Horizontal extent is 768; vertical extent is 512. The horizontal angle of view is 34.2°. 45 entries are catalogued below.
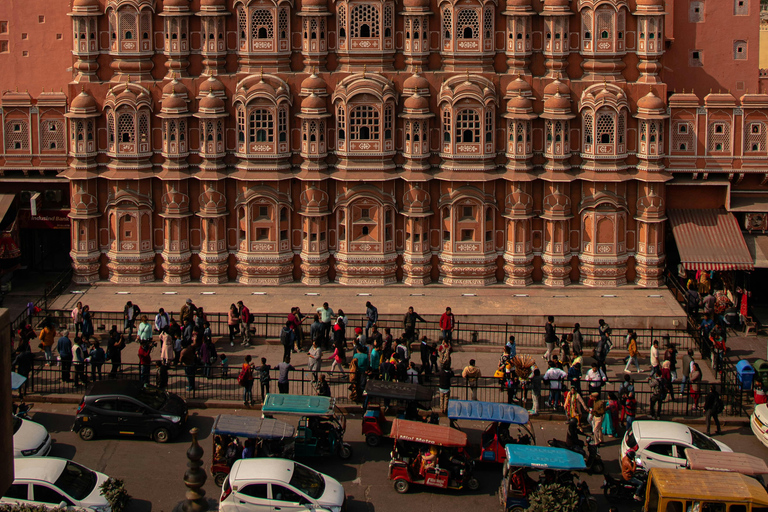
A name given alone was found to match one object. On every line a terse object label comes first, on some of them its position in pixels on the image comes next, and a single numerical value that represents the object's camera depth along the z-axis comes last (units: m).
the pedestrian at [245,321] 50.44
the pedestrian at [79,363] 45.41
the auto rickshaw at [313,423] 39.69
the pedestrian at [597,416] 41.31
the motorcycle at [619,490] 37.59
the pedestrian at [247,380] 43.69
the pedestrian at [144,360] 45.00
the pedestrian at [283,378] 43.34
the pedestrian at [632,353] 47.54
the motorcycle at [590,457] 39.19
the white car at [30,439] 38.78
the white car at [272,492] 35.41
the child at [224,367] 45.44
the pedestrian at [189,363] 44.69
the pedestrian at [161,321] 49.28
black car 41.38
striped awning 54.94
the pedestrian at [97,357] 45.59
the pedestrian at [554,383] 43.72
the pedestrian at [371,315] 50.53
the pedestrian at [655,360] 44.97
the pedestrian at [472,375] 43.97
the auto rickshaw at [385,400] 40.84
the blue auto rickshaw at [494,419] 39.16
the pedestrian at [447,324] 49.44
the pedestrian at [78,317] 50.28
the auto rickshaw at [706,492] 34.22
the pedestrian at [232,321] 50.69
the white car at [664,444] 38.41
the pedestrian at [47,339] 47.67
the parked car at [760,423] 41.28
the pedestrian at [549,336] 48.78
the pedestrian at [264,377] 43.88
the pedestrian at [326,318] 49.91
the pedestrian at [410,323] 49.28
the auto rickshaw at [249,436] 38.03
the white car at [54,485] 34.97
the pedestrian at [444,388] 43.66
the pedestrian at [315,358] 46.53
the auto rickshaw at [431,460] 37.97
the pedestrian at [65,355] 45.63
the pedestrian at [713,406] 42.09
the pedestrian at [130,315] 51.03
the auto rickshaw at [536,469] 36.12
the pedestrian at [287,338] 47.78
